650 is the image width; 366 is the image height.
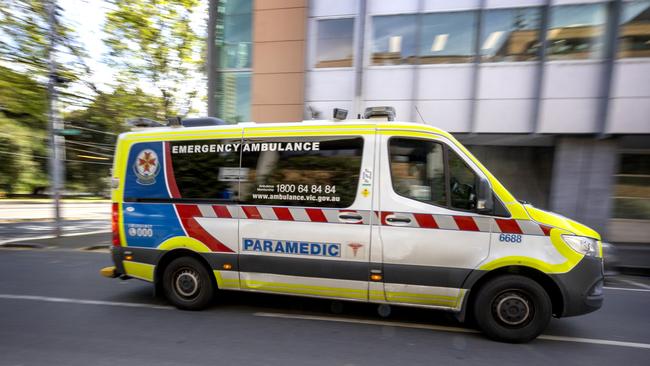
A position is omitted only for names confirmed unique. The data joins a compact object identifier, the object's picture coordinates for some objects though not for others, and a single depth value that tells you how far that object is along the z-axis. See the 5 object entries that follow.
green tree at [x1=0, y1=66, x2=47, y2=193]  14.11
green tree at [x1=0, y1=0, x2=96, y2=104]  13.80
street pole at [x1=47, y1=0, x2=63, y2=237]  11.26
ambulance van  3.90
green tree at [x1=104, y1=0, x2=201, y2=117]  16.06
